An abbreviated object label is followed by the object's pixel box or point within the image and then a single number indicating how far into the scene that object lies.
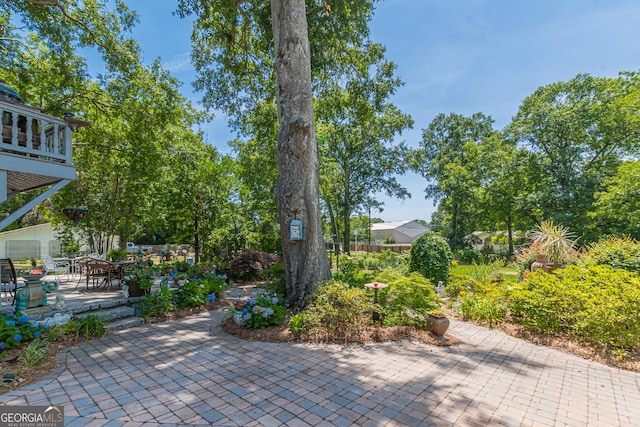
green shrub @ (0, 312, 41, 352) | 3.77
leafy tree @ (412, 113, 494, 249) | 20.55
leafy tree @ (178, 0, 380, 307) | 5.51
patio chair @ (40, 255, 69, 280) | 8.92
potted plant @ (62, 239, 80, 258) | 13.62
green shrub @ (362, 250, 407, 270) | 11.73
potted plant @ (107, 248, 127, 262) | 10.51
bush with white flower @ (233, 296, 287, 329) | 4.91
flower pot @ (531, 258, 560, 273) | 7.44
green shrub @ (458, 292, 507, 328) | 5.55
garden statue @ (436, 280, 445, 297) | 7.62
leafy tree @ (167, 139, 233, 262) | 12.45
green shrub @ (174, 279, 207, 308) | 6.30
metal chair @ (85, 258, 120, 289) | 7.69
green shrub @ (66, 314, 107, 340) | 4.51
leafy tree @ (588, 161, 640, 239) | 12.13
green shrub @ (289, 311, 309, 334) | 4.64
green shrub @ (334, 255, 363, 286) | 7.30
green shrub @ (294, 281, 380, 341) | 4.59
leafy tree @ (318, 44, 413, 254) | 18.44
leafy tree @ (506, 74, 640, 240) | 14.66
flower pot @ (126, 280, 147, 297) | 6.32
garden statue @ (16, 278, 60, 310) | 4.88
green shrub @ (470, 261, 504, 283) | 8.06
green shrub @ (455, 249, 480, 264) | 18.22
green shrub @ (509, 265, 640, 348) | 4.15
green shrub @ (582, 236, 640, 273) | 6.04
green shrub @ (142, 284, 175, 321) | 5.68
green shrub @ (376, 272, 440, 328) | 5.03
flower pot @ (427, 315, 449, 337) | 4.68
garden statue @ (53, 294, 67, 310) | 5.14
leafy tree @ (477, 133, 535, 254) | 17.03
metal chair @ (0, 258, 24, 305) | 5.67
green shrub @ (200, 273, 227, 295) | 6.86
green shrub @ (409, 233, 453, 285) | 8.23
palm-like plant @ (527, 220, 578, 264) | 8.16
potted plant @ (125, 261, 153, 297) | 6.22
